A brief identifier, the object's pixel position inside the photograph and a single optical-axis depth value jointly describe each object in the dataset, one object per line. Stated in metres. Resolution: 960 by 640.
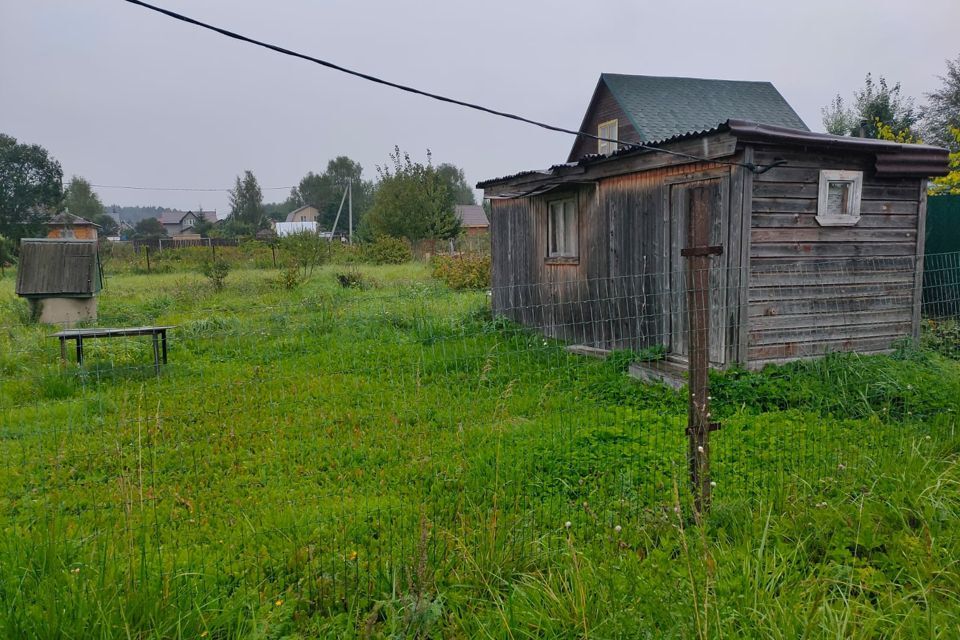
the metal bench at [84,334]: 7.45
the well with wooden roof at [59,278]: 11.53
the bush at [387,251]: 29.23
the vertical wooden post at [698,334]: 3.76
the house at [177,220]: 88.53
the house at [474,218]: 54.70
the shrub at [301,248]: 19.44
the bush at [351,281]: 18.59
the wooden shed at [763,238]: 7.20
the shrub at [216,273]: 18.20
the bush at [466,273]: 20.33
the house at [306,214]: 83.20
